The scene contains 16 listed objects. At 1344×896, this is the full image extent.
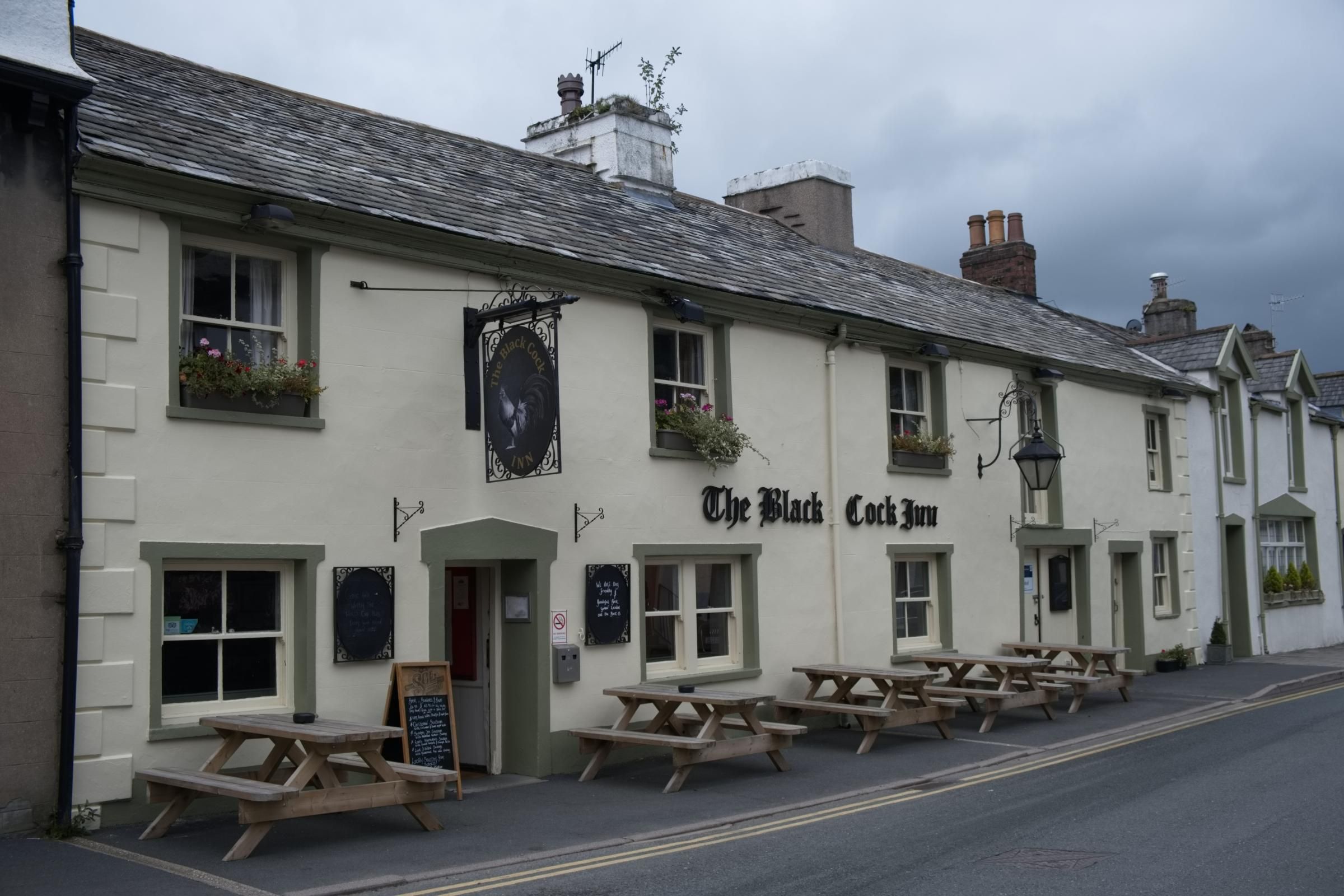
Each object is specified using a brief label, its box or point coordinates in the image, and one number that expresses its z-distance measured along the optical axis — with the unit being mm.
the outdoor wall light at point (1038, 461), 18453
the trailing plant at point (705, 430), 14656
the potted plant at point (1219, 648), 25078
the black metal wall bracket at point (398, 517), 11922
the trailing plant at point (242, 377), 10727
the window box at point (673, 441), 14648
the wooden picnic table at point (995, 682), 16219
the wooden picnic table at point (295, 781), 9102
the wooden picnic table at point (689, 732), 12172
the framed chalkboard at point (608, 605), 13547
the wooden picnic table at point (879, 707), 14570
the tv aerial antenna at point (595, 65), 21094
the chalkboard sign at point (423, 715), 11461
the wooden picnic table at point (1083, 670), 18016
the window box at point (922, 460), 18062
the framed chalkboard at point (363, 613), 11406
